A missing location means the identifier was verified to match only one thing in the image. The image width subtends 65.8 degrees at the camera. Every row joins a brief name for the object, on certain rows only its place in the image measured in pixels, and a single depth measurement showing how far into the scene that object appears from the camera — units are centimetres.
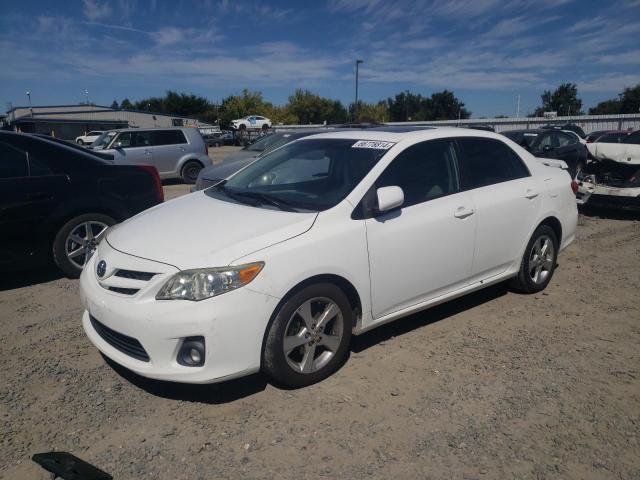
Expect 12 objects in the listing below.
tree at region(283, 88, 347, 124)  7494
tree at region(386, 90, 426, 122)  8562
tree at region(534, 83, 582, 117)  8081
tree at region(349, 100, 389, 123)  7606
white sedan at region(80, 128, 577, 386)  283
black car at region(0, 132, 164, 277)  493
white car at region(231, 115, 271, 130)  4844
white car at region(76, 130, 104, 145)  3819
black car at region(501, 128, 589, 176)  1187
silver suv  1374
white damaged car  843
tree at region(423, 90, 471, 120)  8438
